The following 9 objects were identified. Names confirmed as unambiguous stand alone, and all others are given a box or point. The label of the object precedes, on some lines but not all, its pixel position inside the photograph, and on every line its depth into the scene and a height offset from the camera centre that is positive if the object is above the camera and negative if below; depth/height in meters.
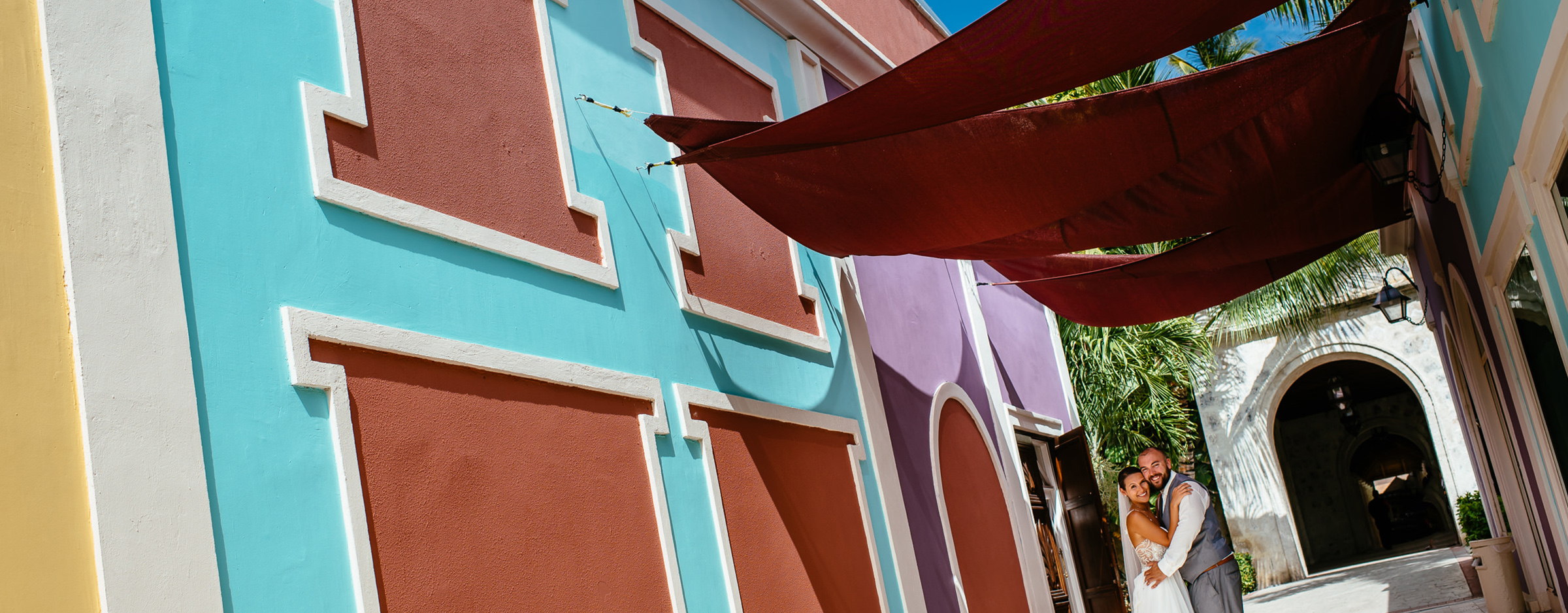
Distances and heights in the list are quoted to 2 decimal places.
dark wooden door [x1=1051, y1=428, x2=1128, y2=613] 9.78 -0.26
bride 6.11 -0.22
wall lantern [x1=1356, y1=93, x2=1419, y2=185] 5.00 +1.32
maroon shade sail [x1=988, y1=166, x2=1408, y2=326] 6.14 +1.27
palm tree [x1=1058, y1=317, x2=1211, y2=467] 17.70 +1.77
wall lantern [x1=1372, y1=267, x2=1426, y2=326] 11.96 +1.51
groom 6.11 -0.36
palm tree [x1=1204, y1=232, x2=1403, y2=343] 17.97 +2.73
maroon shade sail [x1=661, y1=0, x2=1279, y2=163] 3.69 +1.50
